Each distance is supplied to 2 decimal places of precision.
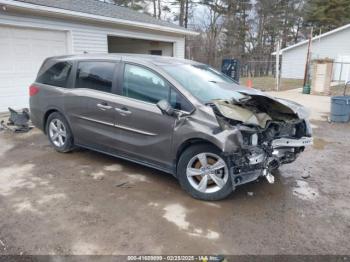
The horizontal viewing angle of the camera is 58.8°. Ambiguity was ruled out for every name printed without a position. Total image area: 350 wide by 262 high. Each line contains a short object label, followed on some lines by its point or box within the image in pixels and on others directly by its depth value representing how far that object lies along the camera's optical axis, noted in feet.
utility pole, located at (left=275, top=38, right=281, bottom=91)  46.25
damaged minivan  11.00
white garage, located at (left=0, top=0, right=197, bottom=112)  26.76
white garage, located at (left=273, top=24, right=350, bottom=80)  75.00
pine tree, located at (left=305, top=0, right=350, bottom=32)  94.22
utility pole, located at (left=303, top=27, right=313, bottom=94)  49.03
